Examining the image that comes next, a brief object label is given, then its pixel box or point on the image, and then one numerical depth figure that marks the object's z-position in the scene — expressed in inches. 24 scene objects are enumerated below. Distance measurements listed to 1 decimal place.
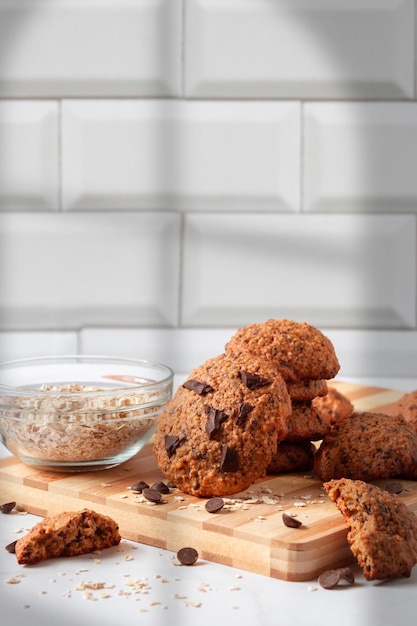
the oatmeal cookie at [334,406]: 34.0
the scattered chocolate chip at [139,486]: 30.2
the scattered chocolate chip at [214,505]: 29.1
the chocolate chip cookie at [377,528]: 27.6
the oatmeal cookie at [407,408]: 33.5
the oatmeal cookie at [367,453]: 30.6
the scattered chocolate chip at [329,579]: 27.4
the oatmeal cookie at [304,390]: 31.2
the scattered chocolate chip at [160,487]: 30.1
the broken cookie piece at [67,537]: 28.1
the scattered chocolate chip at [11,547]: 28.4
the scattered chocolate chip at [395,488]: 30.1
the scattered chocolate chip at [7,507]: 30.5
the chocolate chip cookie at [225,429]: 29.8
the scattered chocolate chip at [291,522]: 28.5
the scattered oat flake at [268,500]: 29.7
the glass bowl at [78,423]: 31.1
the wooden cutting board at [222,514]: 28.0
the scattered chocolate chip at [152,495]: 29.6
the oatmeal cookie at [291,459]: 31.1
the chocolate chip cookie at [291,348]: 31.2
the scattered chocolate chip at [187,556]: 28.2
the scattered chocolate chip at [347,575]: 27.5
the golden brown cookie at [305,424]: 31.1
